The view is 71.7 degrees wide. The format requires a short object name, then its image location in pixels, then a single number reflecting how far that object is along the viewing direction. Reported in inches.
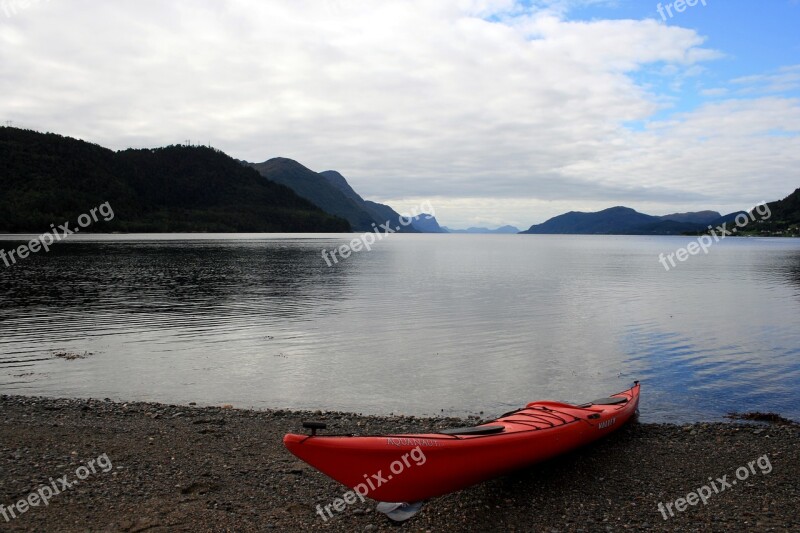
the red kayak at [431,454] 314.8
